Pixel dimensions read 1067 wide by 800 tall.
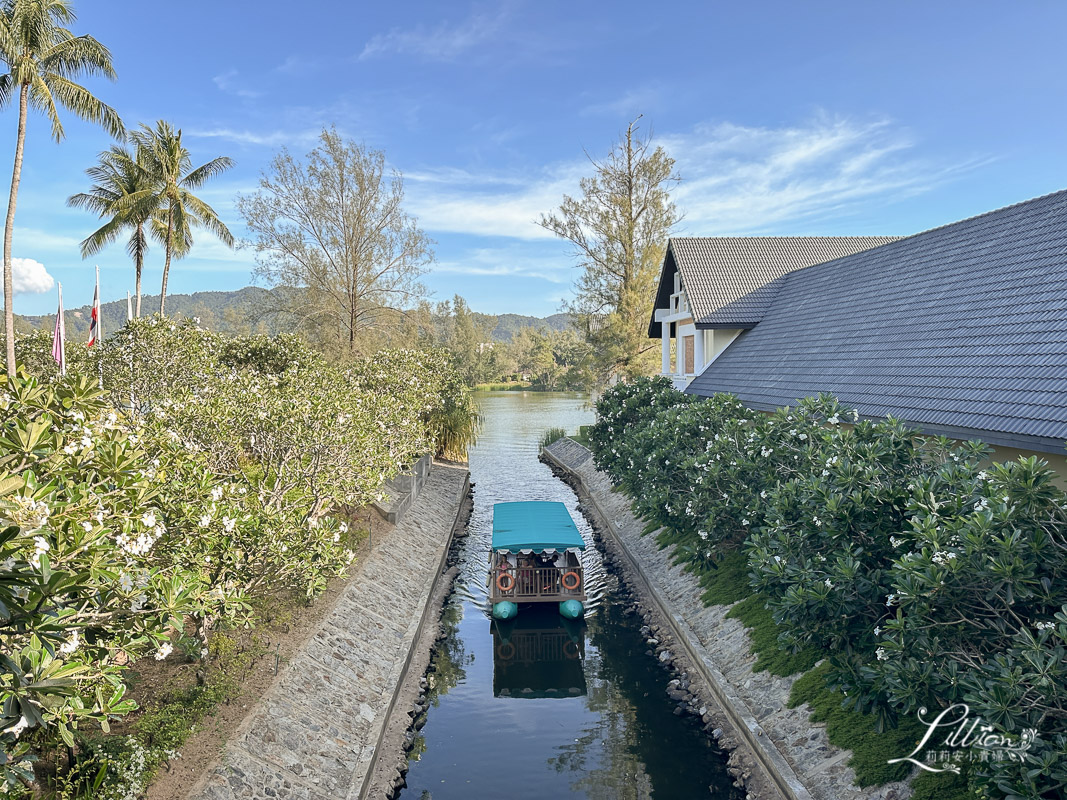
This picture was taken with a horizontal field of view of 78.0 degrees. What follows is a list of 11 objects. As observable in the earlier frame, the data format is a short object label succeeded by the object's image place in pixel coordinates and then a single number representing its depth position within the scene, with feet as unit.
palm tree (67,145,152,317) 123.03
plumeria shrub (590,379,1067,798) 21.90
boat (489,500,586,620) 64.28
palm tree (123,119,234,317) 124.77
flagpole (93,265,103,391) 92.79
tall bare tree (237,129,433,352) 119.14
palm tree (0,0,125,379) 80.48
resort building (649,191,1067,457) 40.60
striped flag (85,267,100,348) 92.99
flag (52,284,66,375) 73.77
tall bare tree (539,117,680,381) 143.74
